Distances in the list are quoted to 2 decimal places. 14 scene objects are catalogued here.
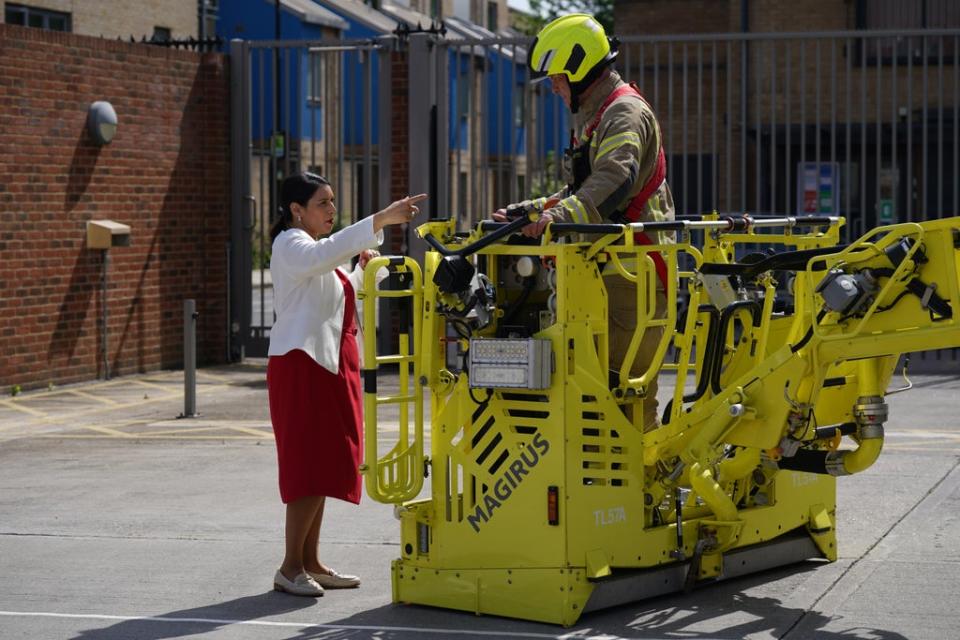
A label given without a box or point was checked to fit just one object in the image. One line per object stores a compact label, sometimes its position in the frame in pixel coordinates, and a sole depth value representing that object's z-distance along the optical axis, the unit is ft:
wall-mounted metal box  49.96
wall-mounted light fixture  49.52
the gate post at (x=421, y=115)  53.31
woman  23.43
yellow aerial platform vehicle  20.86
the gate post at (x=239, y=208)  56.03
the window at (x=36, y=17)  111.24
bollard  42.78
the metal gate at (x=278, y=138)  53.83
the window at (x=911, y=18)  75.82
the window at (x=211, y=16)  135.33
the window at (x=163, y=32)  128.06
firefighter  22.58
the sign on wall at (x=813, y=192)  58.70
